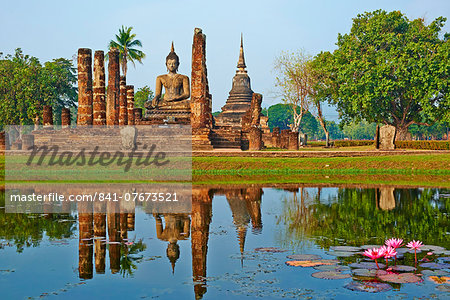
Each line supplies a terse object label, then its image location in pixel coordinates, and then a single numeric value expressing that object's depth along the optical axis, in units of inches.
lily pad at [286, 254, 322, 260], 267.0
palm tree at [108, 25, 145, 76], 2139.5
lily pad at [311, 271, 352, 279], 233.5
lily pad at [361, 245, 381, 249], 290.7
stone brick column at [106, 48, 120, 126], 1248.2
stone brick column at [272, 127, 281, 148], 1550.1
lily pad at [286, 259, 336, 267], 255.4
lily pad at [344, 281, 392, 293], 216.6
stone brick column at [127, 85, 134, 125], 1297.0
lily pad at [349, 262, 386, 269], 247.4
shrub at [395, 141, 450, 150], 1390.3
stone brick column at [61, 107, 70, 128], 1480.1
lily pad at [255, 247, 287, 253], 288.6
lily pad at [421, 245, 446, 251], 283.1
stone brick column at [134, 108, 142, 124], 1344.7
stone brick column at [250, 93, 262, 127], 1434.5
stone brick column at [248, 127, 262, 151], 1115.9
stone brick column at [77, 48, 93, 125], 1180.5
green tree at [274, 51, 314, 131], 1831.9
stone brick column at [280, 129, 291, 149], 1412.5
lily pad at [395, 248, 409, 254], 278.7
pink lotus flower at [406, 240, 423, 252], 248.4
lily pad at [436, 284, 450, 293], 213.8
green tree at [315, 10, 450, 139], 1471.5
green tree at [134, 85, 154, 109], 2682.1
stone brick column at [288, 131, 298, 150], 1235.2
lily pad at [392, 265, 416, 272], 243.3
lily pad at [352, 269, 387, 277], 236.8
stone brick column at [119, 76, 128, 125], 1282.0
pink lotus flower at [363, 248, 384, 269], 230.2
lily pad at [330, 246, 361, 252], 282.5
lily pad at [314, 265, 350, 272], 245.6
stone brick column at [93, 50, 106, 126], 1189.2
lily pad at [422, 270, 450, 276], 235.1
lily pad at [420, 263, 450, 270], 245.9
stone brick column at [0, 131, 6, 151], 1300.4
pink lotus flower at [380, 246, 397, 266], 235.2
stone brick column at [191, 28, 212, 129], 1083.9
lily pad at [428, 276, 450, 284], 225.0
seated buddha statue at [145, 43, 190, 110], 1337.4
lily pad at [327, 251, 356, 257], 271.9
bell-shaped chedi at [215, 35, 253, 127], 2155.5
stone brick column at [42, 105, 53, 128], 1462.8
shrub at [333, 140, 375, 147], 1756.9
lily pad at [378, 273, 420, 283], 226.1
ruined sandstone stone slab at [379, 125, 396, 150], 1153.4
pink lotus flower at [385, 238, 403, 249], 242.7
